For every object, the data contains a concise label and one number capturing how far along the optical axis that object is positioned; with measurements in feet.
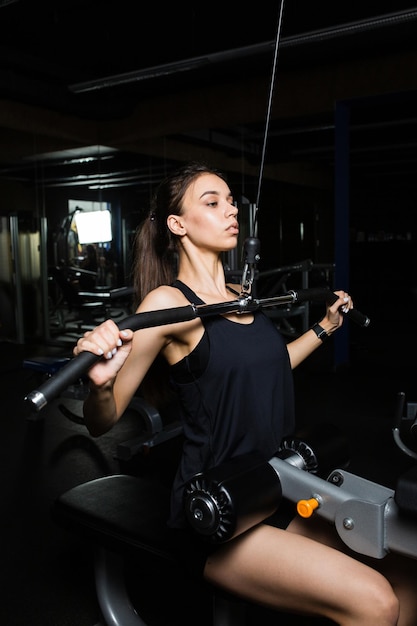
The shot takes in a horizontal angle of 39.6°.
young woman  3.25
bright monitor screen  21.34
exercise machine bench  4.00
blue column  15.70
